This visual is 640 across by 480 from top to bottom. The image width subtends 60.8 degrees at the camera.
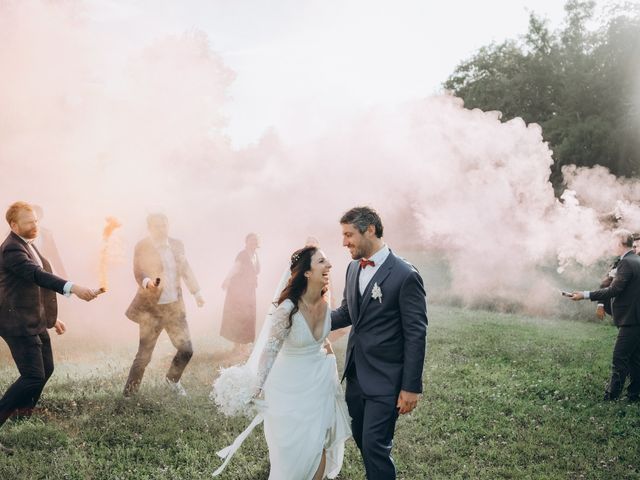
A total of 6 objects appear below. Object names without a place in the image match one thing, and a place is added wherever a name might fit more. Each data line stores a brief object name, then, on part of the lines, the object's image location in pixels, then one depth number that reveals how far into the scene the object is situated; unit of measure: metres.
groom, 4.63
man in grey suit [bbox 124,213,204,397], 8.15
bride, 5.05
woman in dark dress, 12.02
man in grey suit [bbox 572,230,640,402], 8.54
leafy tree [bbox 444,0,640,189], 29.45
